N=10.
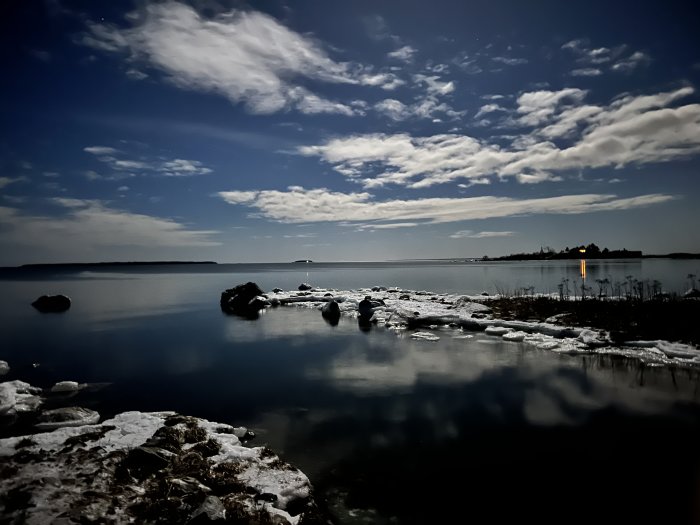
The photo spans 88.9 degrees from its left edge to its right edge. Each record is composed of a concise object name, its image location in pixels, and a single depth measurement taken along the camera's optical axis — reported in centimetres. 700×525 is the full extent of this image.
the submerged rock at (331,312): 3206
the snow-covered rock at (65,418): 1024
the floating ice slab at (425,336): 2306
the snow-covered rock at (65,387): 1410
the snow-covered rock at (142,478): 609
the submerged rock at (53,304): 3978
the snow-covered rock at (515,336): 2173
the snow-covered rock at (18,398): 1148
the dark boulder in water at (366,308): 3141
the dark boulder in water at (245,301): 3968
